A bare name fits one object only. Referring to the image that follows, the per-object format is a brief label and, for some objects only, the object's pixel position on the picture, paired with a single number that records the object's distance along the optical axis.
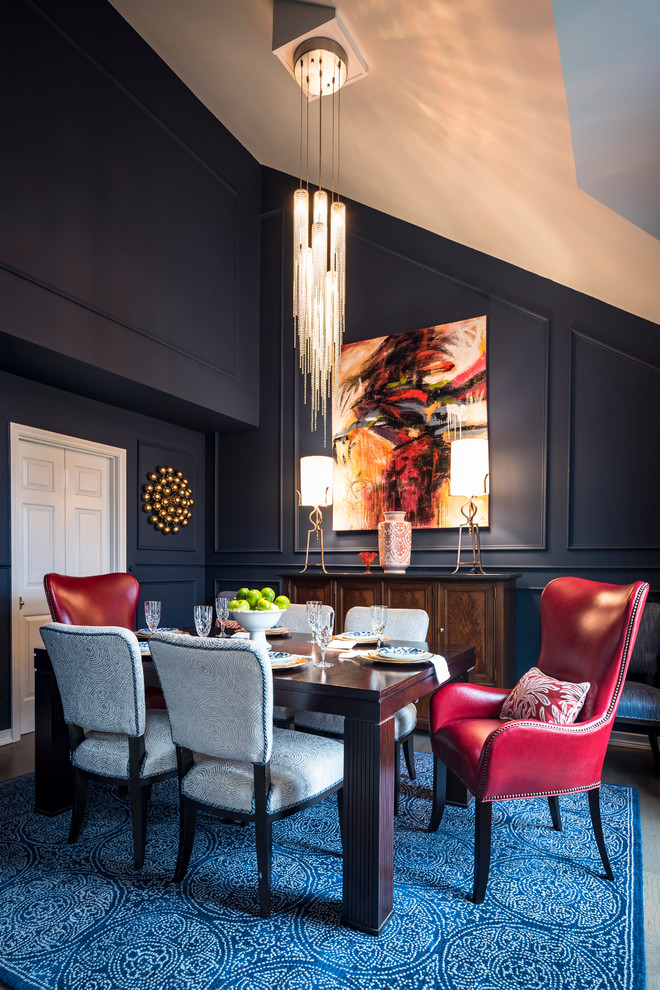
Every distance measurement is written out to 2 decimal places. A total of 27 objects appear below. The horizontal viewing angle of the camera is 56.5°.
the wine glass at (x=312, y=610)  2.41
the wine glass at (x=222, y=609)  2.69
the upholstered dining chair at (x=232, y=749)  1.85
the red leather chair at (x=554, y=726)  2.06
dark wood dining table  1.87
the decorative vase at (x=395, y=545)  4.43
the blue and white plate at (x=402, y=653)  2.34
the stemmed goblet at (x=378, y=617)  2.53
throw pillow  2.29
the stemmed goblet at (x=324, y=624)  2.40
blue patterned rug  1.69
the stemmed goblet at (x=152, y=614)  2.70
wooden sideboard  3.84
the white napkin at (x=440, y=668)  2.32
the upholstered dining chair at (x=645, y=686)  3.19
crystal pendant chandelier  3.05
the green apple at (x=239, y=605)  2.42
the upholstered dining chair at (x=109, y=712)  2.18
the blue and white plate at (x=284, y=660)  2.20
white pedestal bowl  2.43
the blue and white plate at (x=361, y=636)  2.82
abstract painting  4.55
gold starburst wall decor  5.21
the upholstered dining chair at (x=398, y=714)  2.77
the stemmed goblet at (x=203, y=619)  2.62
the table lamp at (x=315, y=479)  4.81
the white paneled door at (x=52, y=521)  4.07
